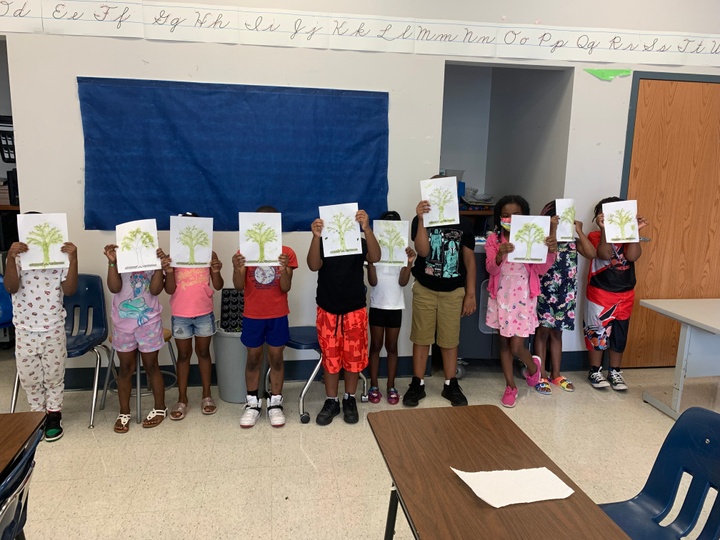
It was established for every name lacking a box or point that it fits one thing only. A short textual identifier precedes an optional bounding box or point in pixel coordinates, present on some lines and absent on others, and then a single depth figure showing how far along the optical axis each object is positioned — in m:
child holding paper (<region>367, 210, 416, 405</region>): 3.15
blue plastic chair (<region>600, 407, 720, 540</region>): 1.37
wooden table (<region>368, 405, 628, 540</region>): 1.09
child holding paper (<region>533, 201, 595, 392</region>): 3.50
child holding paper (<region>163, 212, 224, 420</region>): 2.98
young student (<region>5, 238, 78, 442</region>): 2.70
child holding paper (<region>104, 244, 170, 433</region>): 2.86
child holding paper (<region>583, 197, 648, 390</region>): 3.55
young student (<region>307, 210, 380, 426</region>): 2.93
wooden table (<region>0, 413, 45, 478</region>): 1.29
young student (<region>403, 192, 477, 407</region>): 3.15
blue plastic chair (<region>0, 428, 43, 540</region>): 1.15
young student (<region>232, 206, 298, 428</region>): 2.95
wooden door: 3.81
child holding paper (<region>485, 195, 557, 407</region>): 3.28
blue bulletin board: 3.26
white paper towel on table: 1.18
